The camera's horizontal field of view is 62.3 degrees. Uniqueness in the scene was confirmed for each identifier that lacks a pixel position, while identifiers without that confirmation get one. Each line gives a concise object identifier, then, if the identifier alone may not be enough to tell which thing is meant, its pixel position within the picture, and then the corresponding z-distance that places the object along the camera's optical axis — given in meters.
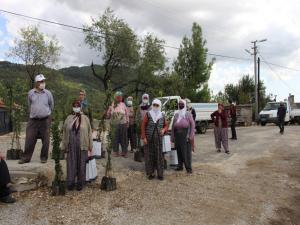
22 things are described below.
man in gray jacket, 4.96
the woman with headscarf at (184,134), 5.81
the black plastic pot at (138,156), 6.29
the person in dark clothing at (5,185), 3.98
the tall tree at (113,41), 19.30
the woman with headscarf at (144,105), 6.59
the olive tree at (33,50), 21.48
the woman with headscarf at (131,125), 6.88
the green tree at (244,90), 35.57
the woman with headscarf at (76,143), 4.48
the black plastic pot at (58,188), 4.38
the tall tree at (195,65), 20.92
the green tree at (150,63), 19.94
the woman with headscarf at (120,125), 6.28
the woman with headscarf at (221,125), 7.82
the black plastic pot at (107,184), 4.68
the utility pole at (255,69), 24.47
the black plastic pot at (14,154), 5.65
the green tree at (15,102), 6.01
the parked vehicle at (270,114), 18.04
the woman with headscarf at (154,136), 5.30
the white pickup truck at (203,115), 13.13
